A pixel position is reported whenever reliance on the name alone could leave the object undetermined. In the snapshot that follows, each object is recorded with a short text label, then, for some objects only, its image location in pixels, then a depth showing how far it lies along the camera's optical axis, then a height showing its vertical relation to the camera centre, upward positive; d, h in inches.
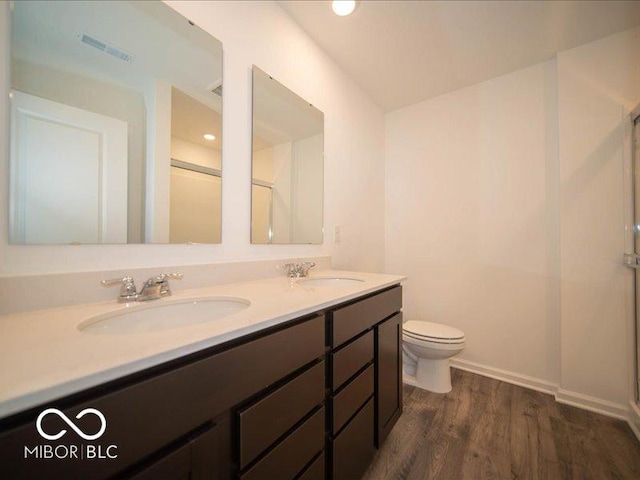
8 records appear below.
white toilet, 65.9 -30.3
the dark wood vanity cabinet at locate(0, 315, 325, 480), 13.3 -12.2
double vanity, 14.0 -11.3
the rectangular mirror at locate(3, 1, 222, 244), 28.5 +15.9
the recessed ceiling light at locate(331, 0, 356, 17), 53.4 +51.4
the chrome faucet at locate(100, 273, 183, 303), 31.8 -6.5
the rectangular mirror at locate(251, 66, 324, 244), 52.2 +17.9
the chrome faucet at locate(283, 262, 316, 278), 54.8 -6.5
